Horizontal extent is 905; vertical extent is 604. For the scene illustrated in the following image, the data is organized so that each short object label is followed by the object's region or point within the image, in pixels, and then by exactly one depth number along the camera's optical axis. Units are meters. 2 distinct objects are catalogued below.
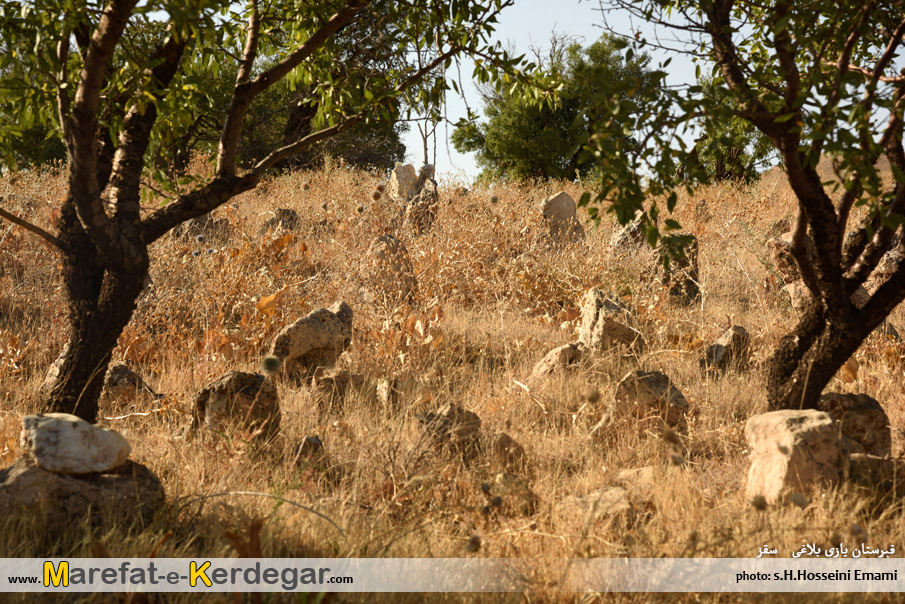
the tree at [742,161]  27.32
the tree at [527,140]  36.19
